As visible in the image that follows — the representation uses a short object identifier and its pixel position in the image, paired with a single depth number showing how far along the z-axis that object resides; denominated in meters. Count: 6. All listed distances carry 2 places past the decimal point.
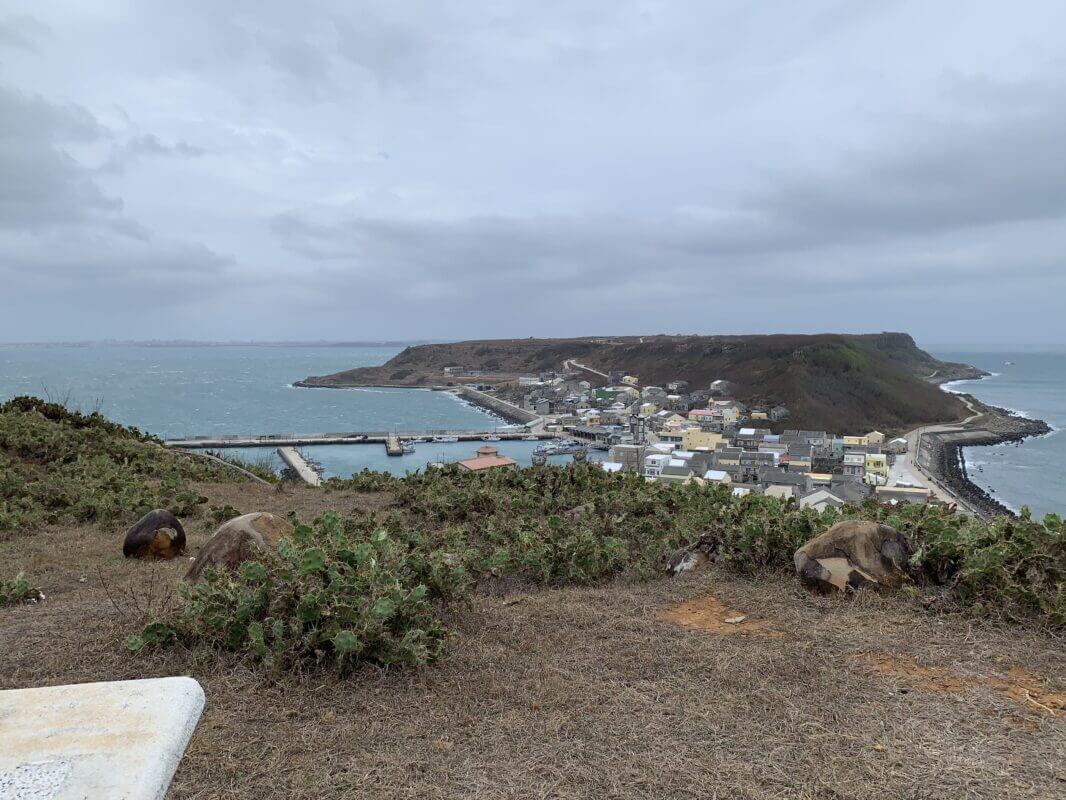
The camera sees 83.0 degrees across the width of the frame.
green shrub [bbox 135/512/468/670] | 3.37
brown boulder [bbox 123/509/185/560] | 6.75
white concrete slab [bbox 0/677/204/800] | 1.53
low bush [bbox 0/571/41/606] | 4.82
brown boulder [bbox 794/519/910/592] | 4.74
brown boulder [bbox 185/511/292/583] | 4.89
